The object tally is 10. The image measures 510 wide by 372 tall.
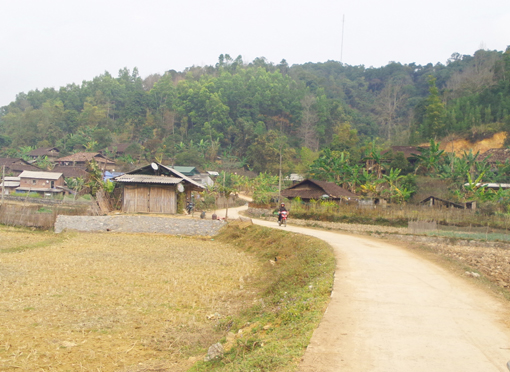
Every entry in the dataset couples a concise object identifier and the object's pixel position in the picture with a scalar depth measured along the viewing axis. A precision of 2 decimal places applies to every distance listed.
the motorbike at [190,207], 31.26
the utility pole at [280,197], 36.06
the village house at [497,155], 46.62
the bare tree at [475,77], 66.15
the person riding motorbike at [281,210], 25.64
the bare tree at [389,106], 88.25
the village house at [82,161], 66.38
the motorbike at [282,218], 25.31
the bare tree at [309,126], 82.38
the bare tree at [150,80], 123.69
